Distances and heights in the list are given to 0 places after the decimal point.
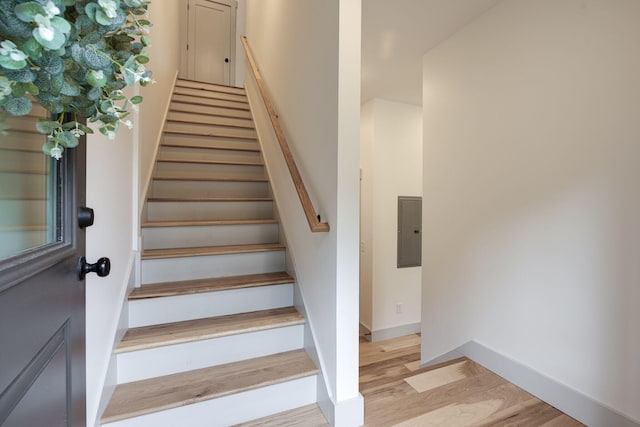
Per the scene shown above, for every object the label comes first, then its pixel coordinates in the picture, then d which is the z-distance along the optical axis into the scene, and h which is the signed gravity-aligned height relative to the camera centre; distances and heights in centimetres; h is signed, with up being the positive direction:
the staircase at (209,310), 137 -61
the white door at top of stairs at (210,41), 486 +289
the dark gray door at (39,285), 49 -15
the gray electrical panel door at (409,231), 368 -26
